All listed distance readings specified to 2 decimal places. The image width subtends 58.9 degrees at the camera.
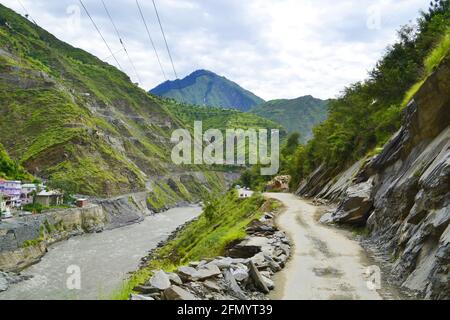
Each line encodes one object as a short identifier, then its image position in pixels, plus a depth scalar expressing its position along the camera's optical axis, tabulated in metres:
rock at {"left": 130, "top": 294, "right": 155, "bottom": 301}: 9.27
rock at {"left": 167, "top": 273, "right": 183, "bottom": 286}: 11.16
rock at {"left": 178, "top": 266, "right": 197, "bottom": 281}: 11.75
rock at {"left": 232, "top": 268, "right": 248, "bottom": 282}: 12.40
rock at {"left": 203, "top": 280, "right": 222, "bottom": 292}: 11.33
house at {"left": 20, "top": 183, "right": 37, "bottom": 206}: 85.06
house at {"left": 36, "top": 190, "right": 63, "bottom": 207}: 88.19
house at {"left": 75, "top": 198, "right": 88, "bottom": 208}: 94.88
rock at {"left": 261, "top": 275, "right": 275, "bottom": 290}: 12.84
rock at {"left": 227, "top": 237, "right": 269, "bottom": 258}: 18.25
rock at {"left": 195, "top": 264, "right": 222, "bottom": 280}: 11.87
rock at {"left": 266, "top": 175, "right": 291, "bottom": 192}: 74.69
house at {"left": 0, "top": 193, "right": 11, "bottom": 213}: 70.40
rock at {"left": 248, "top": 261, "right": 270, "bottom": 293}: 12.43
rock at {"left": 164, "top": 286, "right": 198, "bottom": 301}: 9.69
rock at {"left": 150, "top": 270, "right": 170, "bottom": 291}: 10.40
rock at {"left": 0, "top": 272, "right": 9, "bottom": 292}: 44.39
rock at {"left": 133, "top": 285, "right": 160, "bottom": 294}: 10.29
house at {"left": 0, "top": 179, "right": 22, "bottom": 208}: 79.20
